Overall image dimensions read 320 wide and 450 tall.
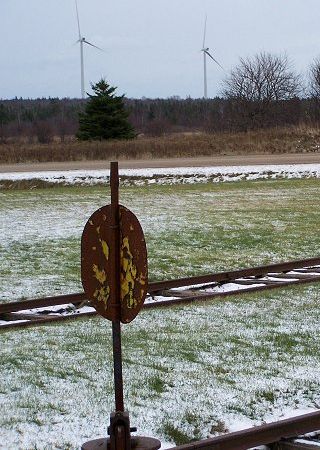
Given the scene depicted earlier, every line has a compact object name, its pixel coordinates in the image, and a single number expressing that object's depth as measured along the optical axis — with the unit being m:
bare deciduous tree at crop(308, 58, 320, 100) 77.89
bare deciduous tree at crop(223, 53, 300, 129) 75.18
